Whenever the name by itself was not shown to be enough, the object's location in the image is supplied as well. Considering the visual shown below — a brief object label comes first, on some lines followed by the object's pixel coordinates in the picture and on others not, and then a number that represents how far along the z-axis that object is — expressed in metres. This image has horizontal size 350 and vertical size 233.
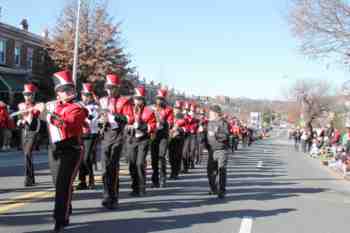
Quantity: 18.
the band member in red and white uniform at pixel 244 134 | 41.81
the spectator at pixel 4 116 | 10.26
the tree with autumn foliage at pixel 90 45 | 38.88
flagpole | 31.70
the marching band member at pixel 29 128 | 10.54
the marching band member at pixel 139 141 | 10.21
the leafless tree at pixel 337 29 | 19.20
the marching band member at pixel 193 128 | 16.14
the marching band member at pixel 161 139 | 12.00
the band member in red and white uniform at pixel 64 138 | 6.77
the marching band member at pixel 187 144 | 15.82
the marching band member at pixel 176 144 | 14.08
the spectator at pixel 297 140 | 47.22
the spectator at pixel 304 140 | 41.97
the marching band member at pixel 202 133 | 11.47
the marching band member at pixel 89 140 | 10.88
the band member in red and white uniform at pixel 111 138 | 8.76
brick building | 36.16
